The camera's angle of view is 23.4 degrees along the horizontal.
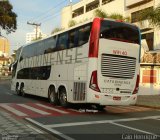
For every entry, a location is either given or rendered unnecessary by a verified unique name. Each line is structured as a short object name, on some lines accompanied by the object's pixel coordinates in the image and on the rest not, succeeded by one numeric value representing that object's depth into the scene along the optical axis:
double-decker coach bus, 16.83
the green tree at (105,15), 41.01
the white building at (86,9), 52.89
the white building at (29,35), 109.75
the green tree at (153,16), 24.59
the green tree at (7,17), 35.72
